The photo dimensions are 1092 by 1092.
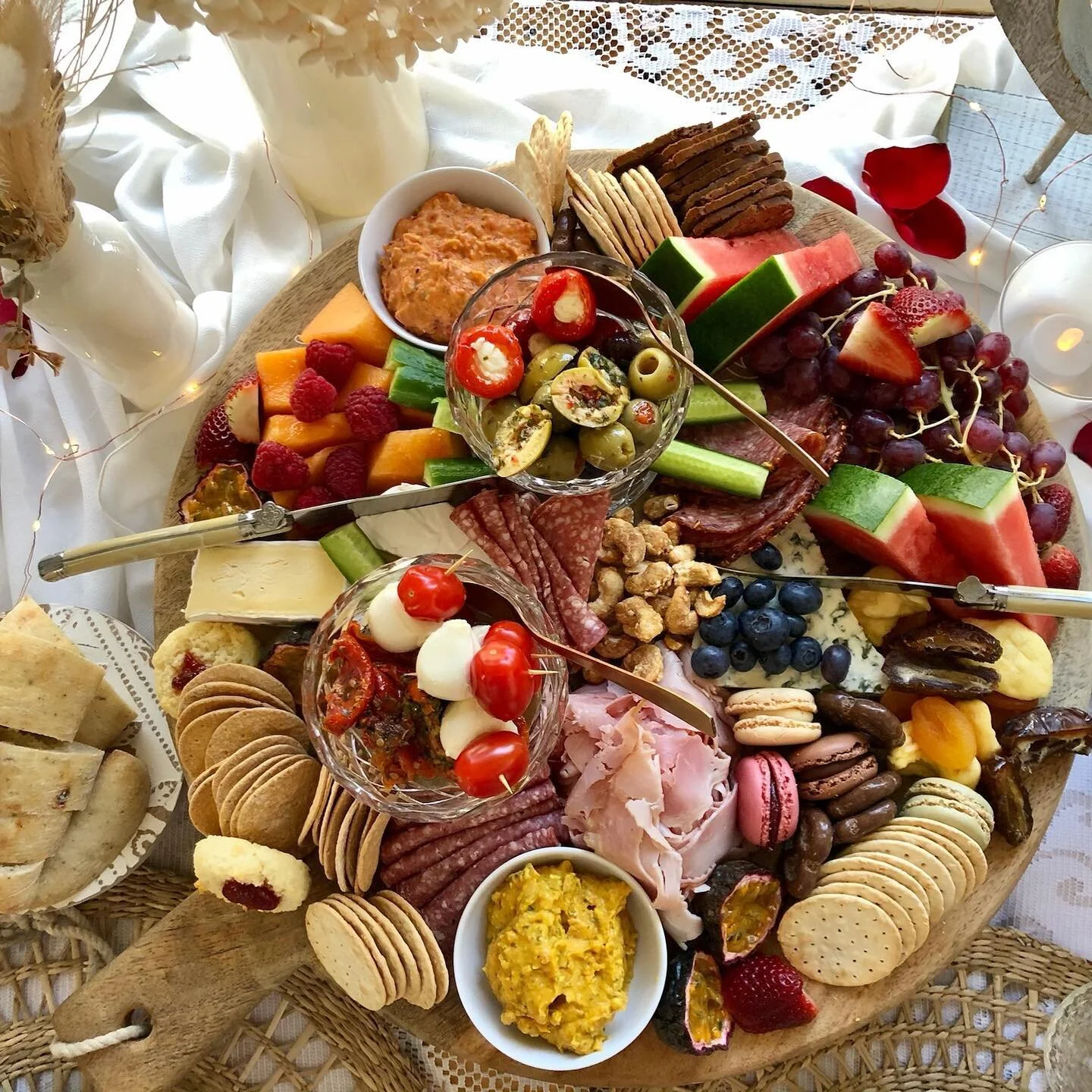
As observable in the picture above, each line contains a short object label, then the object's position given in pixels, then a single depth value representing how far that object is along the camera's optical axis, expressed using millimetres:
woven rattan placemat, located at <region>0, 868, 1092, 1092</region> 539
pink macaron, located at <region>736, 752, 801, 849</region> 480
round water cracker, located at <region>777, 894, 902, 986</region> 466
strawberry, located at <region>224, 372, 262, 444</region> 527
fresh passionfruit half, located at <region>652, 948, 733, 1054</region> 468
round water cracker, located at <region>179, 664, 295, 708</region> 492
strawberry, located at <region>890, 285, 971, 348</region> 513
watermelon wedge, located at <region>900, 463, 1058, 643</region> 491
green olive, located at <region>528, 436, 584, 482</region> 492
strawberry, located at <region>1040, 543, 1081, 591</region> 520
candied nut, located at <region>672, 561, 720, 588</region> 504
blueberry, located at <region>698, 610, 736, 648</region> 500
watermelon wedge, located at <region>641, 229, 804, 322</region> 517
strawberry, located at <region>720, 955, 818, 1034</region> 469
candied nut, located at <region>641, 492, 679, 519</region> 528
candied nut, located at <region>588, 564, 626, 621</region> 510
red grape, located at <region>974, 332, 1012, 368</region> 523
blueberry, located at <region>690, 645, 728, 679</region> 496
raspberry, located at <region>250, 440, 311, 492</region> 508
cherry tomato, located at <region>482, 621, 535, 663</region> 440
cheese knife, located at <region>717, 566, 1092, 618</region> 484
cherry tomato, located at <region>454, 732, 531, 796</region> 425
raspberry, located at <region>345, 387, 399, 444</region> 515
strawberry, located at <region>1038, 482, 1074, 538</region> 525
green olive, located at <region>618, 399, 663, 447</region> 489
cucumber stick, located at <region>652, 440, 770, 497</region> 511
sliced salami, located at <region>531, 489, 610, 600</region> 505
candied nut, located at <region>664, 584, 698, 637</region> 500
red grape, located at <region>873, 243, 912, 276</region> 537
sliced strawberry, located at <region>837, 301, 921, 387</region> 510
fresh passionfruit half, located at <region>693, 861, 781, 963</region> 475
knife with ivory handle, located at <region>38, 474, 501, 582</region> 501
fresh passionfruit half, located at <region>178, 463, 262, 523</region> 526
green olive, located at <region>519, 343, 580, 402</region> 496
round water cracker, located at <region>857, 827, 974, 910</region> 473
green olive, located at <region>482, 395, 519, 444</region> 501
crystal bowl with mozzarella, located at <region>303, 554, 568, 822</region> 429
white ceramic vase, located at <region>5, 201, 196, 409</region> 482
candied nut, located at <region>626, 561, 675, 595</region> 503
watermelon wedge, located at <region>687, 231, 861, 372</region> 507
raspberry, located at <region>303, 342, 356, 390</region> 526
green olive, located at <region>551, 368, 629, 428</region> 476
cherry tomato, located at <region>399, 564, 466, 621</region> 438
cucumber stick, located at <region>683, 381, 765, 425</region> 529
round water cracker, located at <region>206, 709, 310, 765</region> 478
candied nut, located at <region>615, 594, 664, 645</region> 498
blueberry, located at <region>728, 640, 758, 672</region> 500
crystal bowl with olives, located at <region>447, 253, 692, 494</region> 482
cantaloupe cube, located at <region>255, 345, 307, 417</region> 533
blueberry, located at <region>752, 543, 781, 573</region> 517
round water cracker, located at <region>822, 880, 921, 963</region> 466
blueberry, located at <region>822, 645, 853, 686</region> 497
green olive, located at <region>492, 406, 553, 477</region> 475
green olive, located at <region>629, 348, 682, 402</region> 498
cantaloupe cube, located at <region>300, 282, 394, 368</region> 539
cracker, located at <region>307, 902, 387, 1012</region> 451
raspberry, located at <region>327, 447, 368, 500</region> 514
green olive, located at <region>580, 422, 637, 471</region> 482
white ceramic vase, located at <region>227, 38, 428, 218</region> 500
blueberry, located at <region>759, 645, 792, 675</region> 498
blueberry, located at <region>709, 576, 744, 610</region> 507
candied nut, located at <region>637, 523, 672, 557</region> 514
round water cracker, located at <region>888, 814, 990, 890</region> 477
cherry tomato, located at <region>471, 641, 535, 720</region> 423
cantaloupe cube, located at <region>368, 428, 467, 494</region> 519
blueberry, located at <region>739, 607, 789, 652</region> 492
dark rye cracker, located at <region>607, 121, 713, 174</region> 537
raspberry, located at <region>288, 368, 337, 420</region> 514
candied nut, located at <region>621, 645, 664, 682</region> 497
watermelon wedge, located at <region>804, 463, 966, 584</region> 495
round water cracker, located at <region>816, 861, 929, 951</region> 466
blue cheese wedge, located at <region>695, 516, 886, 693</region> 505
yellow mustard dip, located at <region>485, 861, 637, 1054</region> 447
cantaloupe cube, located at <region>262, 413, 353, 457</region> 523
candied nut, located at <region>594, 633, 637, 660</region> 508
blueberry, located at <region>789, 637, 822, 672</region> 497
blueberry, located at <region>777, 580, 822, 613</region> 501
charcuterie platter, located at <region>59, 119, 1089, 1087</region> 464
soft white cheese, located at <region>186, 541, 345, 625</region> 509
